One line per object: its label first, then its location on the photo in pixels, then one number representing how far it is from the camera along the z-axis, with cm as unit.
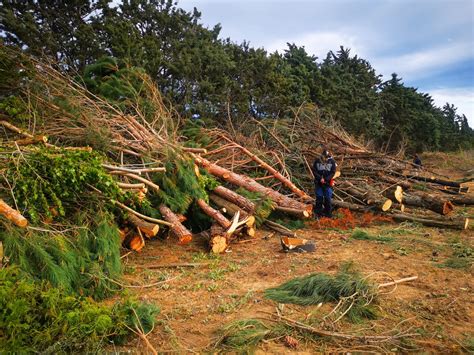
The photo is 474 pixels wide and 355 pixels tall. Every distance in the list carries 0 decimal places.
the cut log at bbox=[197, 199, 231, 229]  619
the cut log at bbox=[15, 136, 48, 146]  523
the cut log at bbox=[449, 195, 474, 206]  939
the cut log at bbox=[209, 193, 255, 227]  658
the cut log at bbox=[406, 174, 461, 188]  1099
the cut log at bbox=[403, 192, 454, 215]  769
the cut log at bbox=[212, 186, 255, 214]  678
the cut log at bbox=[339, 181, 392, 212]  809
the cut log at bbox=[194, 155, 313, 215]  759
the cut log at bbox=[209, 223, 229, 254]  578
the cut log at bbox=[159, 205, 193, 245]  562
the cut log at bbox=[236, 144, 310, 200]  878
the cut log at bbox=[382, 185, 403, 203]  844
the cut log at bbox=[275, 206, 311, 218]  750
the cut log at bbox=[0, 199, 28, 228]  356
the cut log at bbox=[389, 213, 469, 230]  698
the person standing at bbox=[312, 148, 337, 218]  802
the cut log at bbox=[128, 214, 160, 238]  534
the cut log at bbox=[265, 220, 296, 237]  684
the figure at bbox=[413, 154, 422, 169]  1420
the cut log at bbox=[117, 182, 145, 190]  517
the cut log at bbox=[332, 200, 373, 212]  833
